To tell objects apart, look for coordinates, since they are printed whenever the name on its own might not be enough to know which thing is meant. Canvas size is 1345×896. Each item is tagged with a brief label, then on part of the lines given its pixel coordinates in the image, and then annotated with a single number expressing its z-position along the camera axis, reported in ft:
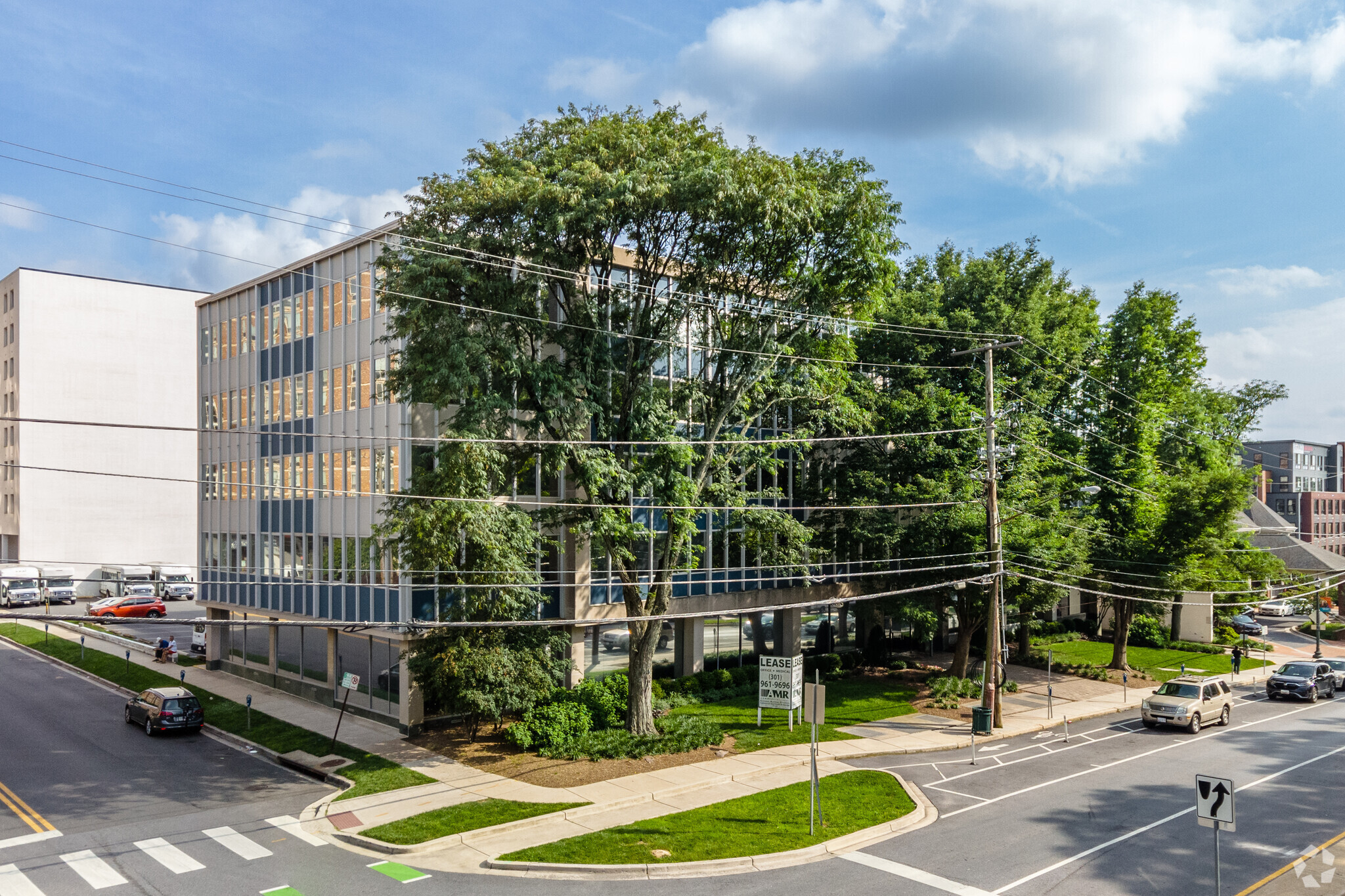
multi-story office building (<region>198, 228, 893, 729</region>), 93.50
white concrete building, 211.82
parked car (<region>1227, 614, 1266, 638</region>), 189.16
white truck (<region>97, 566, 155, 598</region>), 211.39
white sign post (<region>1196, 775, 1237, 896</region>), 43.65
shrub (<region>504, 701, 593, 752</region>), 80.89
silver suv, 94.07
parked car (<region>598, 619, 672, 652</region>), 103.91
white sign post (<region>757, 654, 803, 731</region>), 84.69
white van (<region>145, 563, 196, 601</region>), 215.31
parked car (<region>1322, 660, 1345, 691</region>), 122.05
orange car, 185.26
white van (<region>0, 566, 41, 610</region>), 205.16
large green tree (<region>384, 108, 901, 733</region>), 75.87
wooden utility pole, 89.61
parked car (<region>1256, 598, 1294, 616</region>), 215.10
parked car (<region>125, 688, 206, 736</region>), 93.09
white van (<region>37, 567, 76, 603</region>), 205.23
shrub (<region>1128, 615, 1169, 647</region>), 165.99
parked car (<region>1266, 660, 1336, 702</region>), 114.52
